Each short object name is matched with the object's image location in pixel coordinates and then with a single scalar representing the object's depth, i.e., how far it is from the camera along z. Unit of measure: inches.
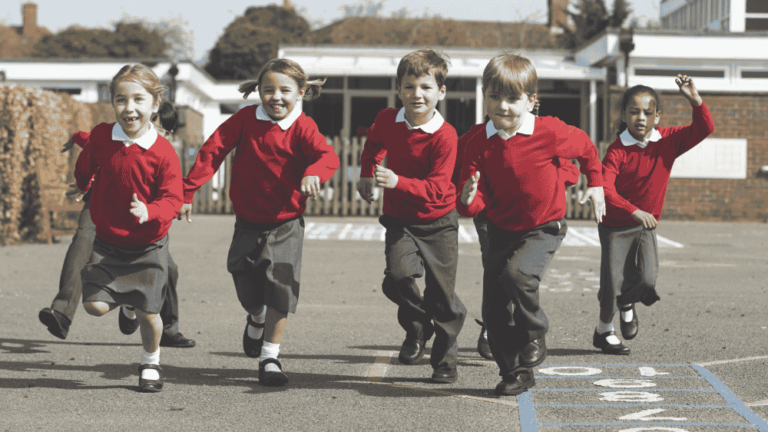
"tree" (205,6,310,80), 2257.6
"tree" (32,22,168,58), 2372.0
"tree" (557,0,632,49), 2362.2
